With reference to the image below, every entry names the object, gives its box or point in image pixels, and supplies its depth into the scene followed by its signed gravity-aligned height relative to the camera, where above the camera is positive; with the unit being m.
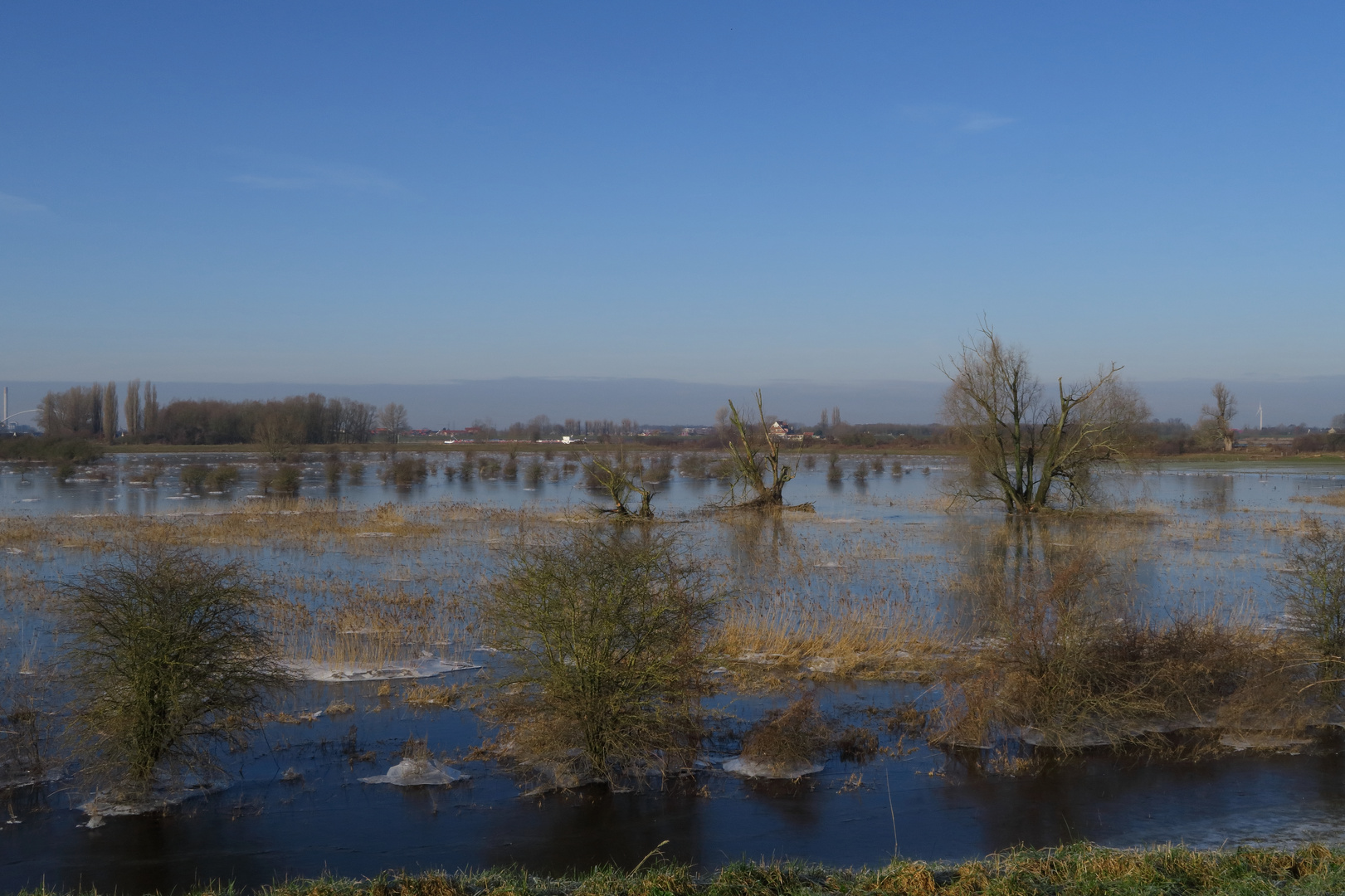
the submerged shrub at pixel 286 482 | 41.00 -1.75
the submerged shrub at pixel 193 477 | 45.16 -1.65
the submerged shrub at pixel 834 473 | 54.97 -2.15
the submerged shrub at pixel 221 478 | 44.69 -1.67
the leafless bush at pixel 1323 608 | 10.80 -1.97
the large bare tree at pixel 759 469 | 35.88 -1.22
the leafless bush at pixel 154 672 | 8.12 -1.91
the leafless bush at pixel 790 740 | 9.28 -2.88
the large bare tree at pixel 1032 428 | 33.31 +0.19
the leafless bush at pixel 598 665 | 8.73 -2.01
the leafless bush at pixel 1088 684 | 10.05 -2.58
